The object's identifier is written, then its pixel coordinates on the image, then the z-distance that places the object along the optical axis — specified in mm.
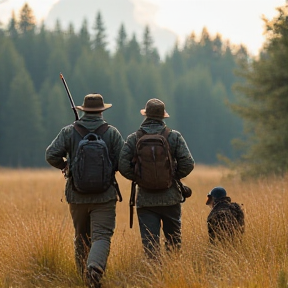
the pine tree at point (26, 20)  191875
